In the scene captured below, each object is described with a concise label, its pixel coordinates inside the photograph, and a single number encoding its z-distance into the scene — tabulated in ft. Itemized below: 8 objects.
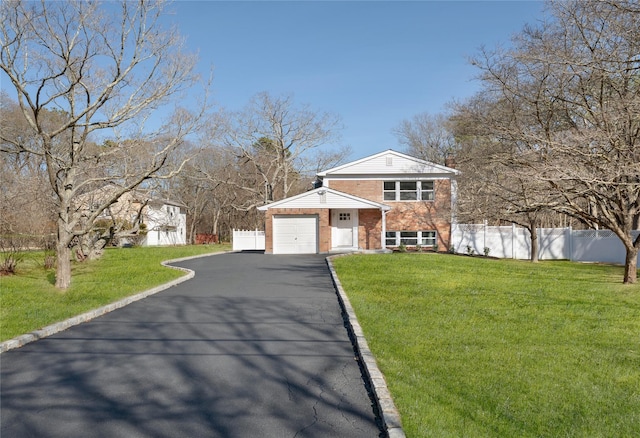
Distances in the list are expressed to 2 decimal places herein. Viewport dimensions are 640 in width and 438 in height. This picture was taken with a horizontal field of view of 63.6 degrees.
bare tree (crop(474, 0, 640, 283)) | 40.42
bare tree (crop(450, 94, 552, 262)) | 53.16
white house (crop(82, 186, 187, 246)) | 117.60
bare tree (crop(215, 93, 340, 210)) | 142.72
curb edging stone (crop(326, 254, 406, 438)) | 14.26
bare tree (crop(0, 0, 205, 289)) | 40.65
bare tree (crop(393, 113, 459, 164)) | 159.12
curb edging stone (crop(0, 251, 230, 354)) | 24.78
